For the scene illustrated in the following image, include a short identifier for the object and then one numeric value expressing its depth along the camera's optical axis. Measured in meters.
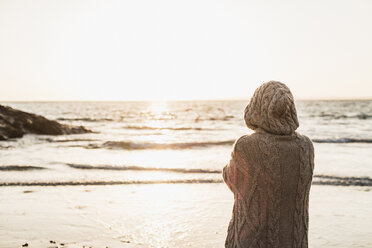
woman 2.66
